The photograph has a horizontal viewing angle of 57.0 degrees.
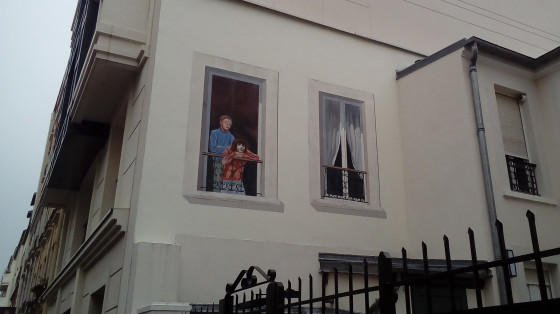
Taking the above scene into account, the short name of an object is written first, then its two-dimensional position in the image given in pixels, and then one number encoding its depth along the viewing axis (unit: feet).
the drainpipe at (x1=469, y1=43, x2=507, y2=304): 28.55
